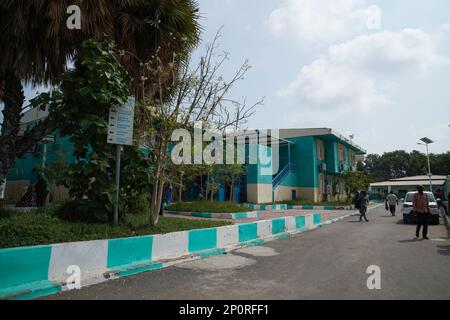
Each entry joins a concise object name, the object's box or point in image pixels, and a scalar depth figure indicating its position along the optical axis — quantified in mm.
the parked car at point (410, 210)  13811
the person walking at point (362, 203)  15867
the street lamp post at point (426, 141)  31359
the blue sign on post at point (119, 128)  5852
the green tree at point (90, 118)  5809
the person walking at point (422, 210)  9430
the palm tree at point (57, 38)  6340
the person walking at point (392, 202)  19467
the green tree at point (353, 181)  28672
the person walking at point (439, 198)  17691
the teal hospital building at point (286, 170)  21109
